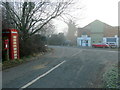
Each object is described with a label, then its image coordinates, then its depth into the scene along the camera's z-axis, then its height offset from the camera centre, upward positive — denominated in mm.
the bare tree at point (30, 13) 15306 +3394
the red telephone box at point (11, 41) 11031 +50
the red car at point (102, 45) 36634 -1145
